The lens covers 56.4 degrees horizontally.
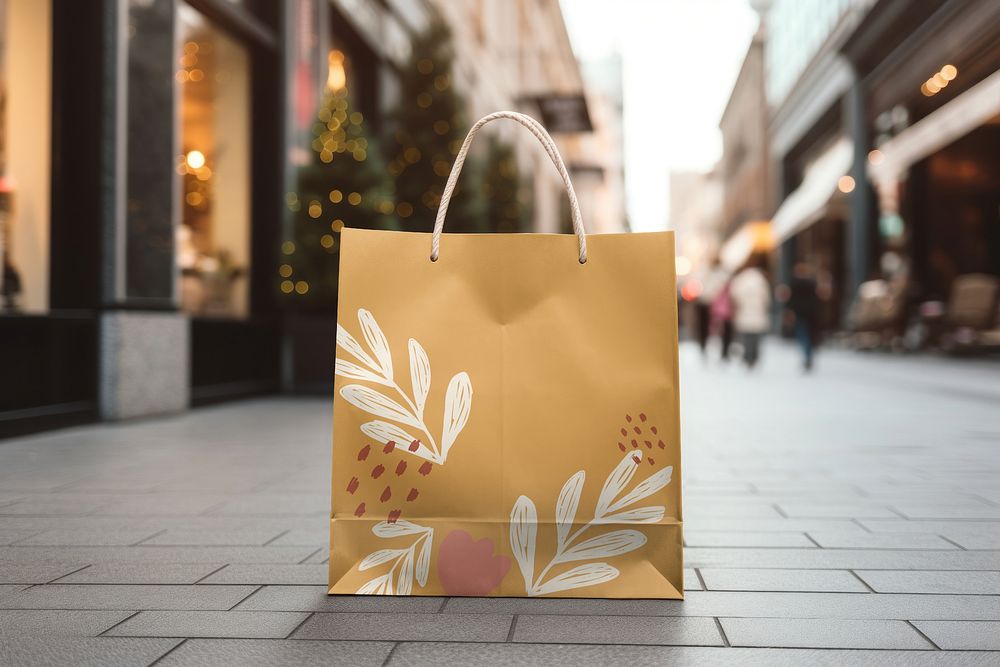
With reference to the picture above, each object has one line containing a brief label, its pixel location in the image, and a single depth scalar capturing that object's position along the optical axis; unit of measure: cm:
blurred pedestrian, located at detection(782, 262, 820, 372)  1455
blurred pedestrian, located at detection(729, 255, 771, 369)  1509
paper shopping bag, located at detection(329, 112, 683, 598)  243
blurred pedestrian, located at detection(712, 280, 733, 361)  1758
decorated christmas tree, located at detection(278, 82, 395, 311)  924
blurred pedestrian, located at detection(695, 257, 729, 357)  1889
